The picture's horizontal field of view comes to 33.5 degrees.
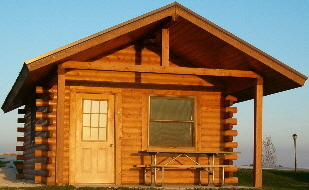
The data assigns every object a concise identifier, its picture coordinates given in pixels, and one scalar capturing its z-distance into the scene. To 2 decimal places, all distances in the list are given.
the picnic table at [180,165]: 13.31
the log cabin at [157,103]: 12.81
